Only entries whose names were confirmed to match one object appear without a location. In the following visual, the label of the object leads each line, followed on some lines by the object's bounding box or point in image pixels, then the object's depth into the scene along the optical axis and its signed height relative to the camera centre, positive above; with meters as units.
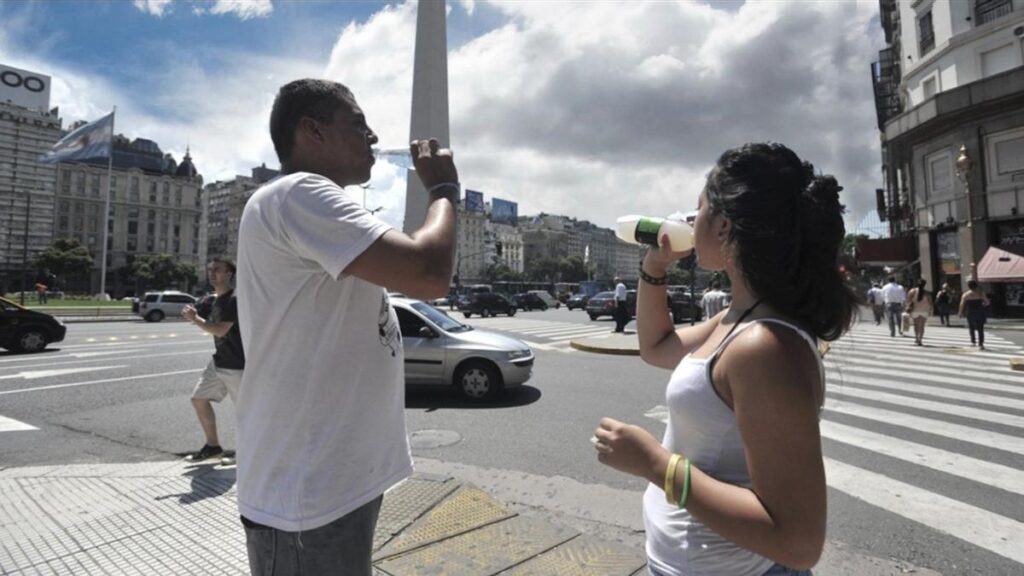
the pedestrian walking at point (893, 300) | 16.94 +0.30
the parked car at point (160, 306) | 29.22 +0.81
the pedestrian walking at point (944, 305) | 19.06 +0.14
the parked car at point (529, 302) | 45.34 +1.11
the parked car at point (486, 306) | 34.16 +0.62
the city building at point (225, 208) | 126.12 +27.49
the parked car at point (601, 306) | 27.88 +0.43
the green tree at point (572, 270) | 125.85 +10.71
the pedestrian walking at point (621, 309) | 18.17 +0.16
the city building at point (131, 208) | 89.00 +20.39
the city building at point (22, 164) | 71.69 +22.84
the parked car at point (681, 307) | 25.66 +0.27
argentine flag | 36.56 +12.69
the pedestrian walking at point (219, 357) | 5.06 -0.36
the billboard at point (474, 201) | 106.88 +23.53
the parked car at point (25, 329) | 13.45 -0.17
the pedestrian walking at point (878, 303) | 21.59 +0.27
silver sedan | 8.19 -0.72
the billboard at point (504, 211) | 121.55 +24.22
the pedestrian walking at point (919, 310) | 14.41 -0.03
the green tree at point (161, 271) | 76.62 +7.38
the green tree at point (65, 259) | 61.00 +7.26
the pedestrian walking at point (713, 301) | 12.55 +0.26
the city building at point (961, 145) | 22.91 +7.71
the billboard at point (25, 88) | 71.12 +31.95
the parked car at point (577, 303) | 48.16 +1.02
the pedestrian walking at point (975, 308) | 13.55 +0.01
